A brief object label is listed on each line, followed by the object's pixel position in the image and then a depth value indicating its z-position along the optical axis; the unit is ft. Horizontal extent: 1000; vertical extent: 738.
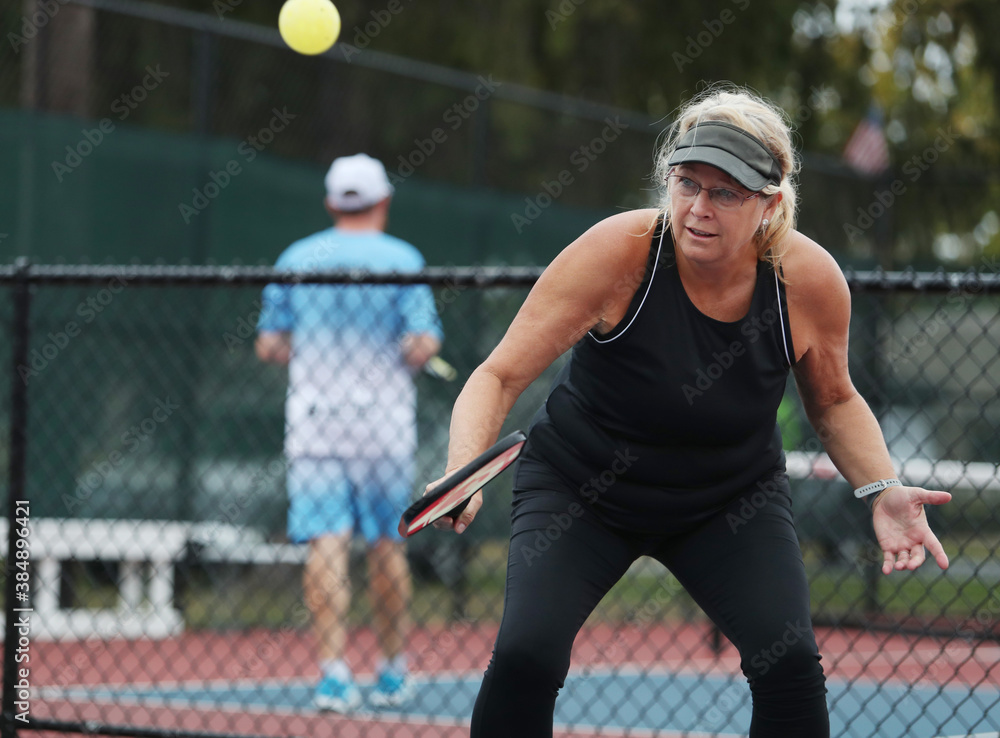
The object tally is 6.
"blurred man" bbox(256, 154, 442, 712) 30.63
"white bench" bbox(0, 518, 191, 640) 38.27
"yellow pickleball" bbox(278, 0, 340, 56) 27.30
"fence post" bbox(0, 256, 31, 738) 25.04
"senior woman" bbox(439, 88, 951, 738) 15.92
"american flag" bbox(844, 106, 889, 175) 65.00
